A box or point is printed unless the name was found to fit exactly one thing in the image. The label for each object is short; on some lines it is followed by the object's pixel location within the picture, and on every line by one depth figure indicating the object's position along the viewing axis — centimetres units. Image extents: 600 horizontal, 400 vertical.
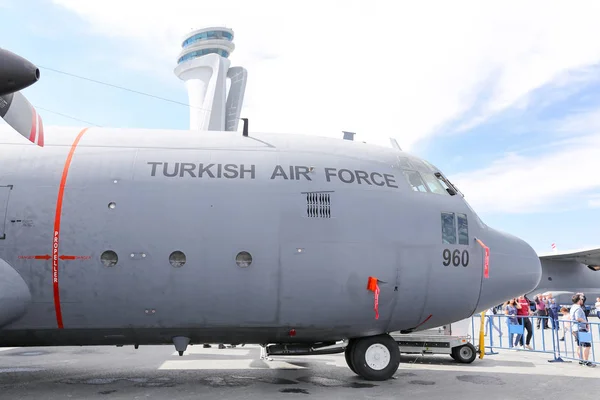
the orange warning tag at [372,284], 992
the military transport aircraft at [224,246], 924
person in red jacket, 1761
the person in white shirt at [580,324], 1415
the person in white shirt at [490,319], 1716
